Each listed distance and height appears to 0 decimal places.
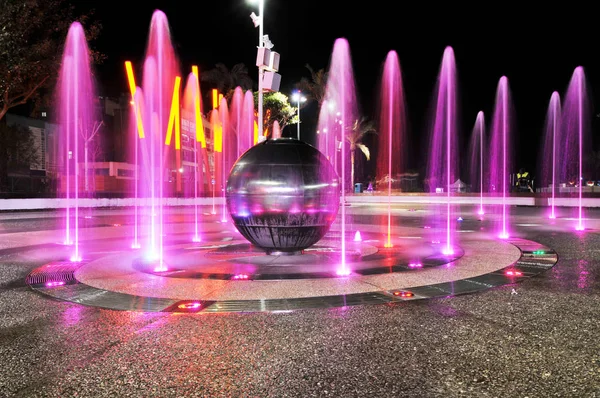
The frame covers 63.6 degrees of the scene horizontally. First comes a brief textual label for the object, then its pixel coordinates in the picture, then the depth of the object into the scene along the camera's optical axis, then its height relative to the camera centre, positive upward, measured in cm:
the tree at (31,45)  2869 +941
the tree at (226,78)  5912 +1388
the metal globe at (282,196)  928 -14
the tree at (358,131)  6531 +776
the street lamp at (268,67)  1420 +364
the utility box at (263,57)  1431 +390
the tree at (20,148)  4937 +477
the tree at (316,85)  6247 +1340
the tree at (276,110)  5928 +998
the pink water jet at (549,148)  3847 +593
